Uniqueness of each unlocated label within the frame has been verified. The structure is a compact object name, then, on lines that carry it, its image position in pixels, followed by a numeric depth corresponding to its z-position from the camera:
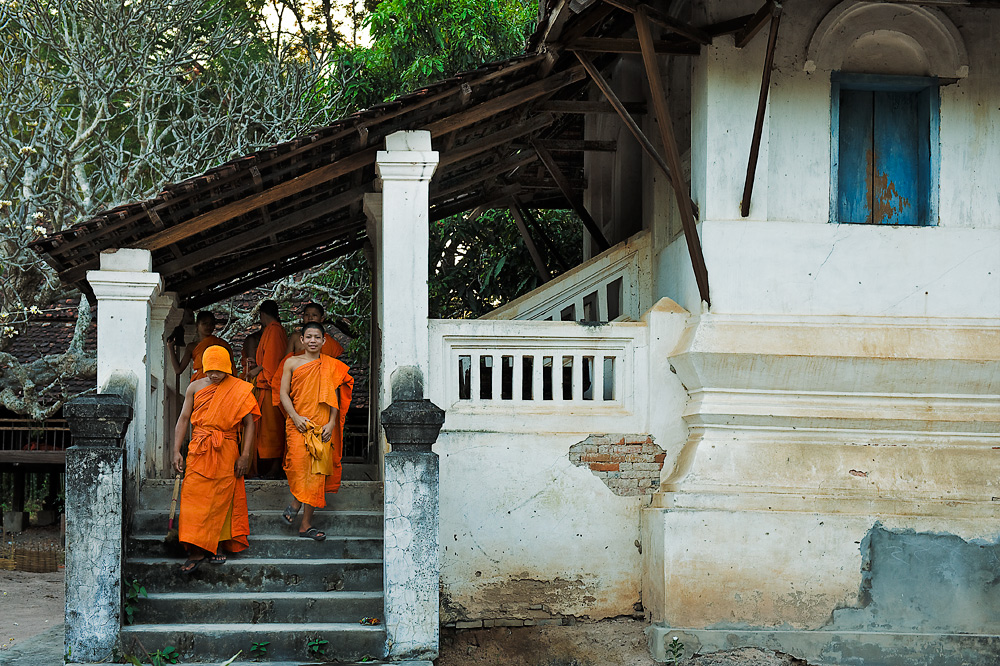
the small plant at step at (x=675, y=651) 7.37
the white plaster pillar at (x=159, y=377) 9.52
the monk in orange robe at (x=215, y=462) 7.20
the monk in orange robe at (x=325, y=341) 9.41
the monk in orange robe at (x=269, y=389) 9.92
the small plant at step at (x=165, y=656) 6.58
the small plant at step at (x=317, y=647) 6.70
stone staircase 6.69
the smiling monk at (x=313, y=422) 7.61
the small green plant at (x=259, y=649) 6.66
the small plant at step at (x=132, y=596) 6.87
